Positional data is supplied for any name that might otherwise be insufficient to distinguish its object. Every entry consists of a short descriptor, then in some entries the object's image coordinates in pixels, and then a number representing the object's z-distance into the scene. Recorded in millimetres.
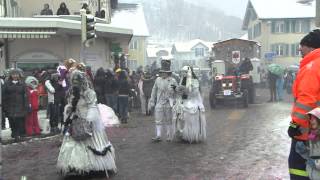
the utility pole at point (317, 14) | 10402
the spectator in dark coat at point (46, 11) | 23031
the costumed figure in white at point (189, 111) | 11328
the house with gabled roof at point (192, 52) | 97719
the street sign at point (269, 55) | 43438
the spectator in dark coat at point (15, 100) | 12445
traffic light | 15281
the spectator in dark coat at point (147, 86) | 19422
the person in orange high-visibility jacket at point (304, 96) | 4938
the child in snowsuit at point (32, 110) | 13230
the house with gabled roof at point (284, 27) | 56000
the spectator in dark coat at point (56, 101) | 13750
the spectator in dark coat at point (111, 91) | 16750
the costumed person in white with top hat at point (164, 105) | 11883
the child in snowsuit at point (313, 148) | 4895
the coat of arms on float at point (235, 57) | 28422
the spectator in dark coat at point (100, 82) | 16828
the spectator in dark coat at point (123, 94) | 16645
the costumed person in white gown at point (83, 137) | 7777
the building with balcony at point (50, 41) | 19578
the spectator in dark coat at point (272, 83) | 23203
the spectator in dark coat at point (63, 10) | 23572
